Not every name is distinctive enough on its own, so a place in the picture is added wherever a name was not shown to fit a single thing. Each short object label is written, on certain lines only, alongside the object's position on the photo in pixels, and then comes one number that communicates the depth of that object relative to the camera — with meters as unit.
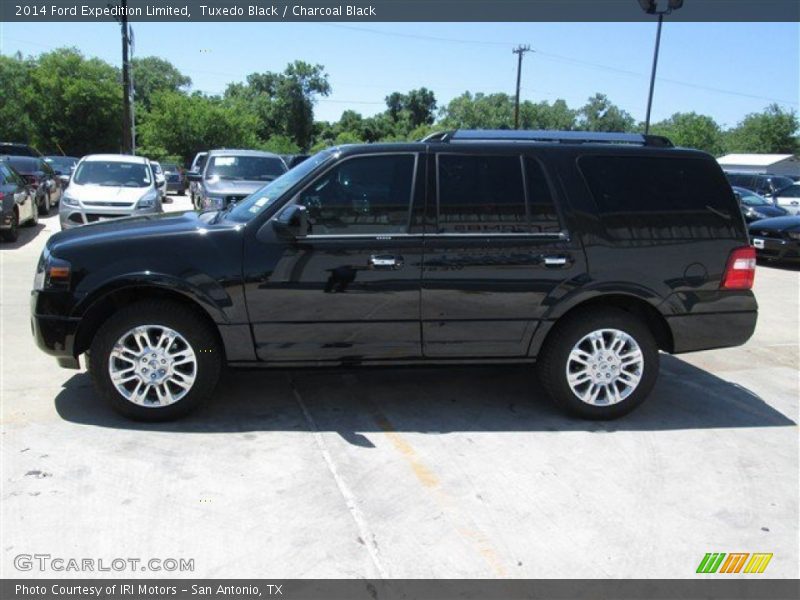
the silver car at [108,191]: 11.78
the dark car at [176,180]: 29.61
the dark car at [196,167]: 15.42
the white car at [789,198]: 20.66
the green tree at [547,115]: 104.28
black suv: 4.37
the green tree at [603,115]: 111.88
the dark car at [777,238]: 12.91
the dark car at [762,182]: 21.84
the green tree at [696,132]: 82.62
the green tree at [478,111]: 104.06
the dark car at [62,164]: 26.32
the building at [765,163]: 66.38
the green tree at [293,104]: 75.88
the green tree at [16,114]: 47.72
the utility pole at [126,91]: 27.81
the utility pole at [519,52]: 54.84
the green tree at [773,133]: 79.06
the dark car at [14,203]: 12.09
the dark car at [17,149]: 23.12
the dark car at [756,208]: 16.36
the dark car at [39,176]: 16.94
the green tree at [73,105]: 47.84
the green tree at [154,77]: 79.19
